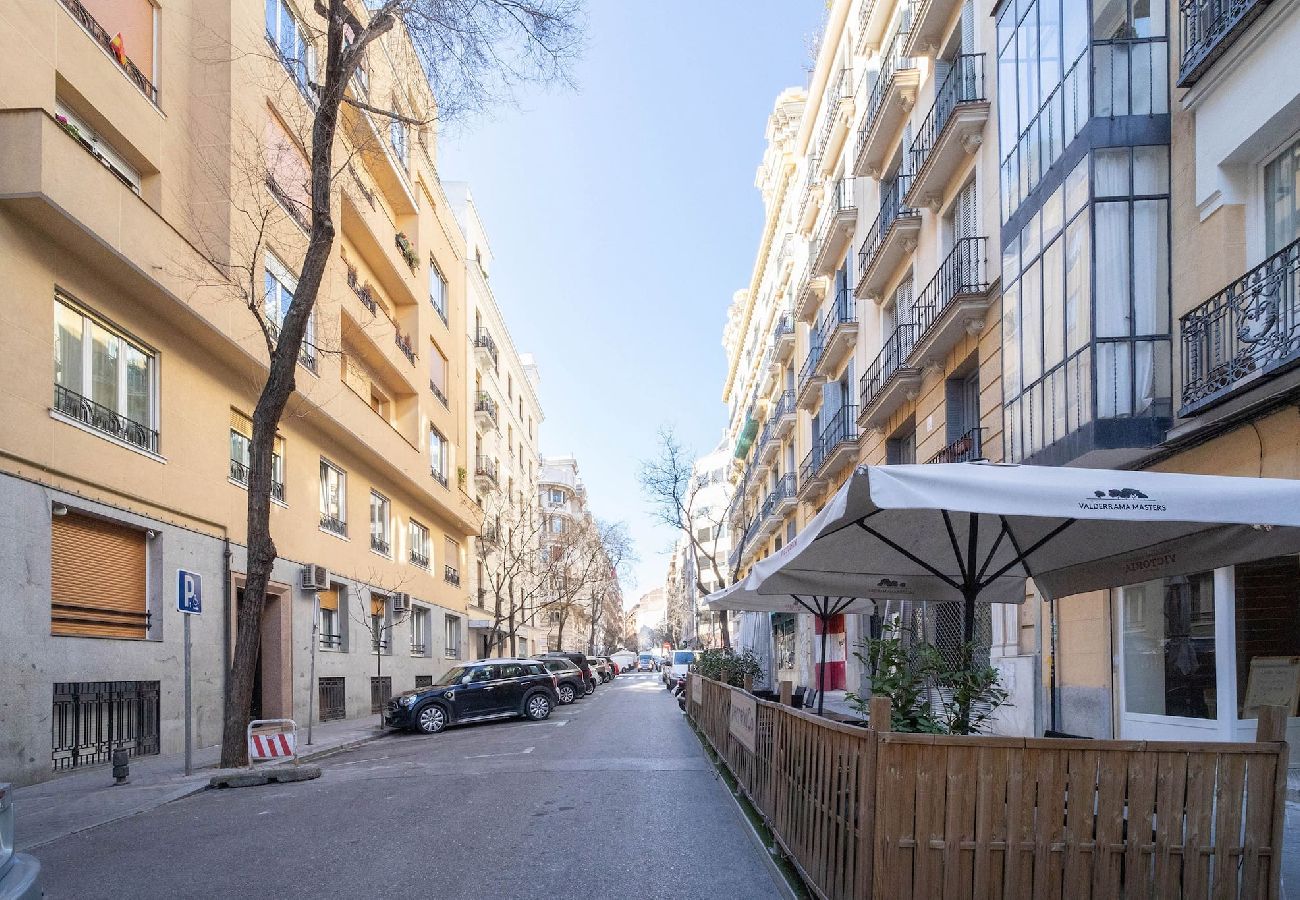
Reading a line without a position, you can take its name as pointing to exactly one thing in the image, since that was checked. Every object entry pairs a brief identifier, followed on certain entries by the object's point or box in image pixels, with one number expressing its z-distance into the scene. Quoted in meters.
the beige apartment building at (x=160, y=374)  12.96
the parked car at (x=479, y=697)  21.75
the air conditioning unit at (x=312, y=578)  22.52
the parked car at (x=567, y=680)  30.66
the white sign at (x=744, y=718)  9.59
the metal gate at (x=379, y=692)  28.28
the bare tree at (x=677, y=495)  42.72
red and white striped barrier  13.81
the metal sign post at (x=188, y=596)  13.03
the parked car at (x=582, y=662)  36.50
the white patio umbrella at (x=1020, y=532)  5.21
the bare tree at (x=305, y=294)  13.89
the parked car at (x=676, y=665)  37.47
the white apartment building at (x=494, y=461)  44.09
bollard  12.63
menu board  9.25
